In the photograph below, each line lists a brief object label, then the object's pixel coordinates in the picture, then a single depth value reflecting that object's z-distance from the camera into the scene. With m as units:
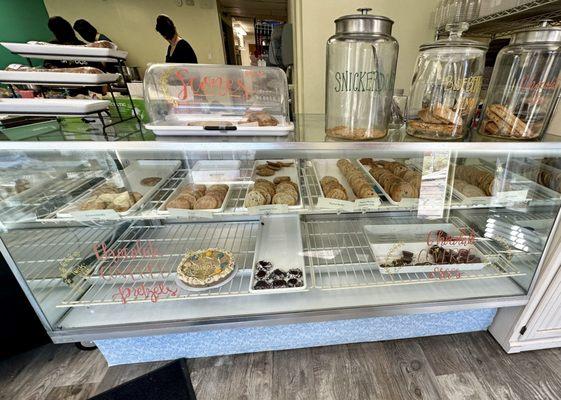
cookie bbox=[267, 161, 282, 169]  1.43
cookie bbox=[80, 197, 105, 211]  1.06
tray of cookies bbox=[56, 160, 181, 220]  1.04
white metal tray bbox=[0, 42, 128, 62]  0.94
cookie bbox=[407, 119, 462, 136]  0.94
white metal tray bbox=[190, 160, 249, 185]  1.33
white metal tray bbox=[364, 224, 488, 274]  1.29
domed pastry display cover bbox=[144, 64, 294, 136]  1.04
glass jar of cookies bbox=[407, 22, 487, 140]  0.92
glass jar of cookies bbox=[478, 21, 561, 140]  0.88
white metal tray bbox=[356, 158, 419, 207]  1.13
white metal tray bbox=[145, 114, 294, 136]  0.90
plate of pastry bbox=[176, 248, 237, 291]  1.19
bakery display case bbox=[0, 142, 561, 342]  1.10
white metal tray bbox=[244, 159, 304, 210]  1.31
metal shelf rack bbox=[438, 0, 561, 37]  1.01
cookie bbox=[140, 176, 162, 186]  1.25
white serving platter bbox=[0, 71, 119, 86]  0.89
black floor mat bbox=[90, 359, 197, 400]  1.27
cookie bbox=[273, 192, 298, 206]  1.12
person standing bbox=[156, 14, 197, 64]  2.67
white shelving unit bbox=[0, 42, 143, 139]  0.87
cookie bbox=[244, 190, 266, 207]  1.12
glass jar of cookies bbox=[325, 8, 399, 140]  0.91
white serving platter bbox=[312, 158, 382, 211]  1.11
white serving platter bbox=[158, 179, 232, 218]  1.07
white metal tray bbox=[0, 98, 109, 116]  0.85
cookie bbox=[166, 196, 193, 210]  1.09
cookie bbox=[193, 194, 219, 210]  1.11
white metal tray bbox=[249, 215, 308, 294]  1.26
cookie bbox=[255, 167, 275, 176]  1.36
